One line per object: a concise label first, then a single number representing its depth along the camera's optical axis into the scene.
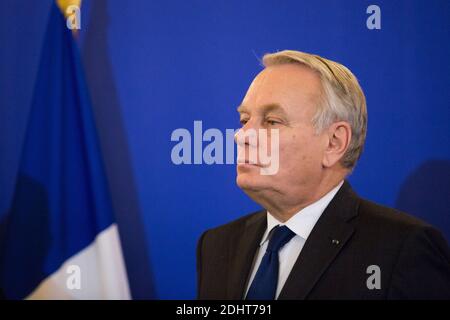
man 1.96
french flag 2.32
